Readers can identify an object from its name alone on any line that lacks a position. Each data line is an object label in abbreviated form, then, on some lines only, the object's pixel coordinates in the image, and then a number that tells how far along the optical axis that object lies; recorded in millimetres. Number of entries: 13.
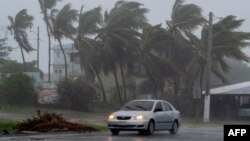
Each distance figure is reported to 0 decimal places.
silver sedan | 23234
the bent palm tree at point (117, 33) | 56750
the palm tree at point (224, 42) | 54344
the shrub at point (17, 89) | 50656
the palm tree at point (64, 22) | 59562
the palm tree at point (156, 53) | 56812
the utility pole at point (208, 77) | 44556
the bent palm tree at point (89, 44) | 57469
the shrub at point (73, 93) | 51250
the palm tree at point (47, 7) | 61938
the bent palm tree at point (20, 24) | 68562
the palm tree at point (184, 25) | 55844
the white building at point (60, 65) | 86700
